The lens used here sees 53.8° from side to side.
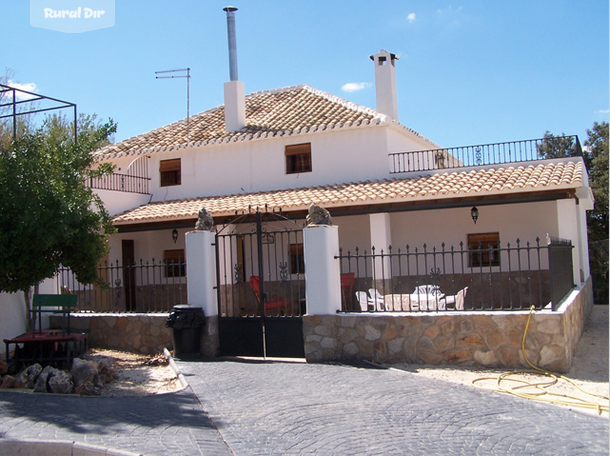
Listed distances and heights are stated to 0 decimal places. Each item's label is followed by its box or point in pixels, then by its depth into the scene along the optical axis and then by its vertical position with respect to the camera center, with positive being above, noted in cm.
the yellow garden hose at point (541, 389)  658 -168
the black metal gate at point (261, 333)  938 -114
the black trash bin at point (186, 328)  963 -102
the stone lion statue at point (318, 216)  920 +65
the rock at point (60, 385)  755 -144
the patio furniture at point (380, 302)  1146 -88
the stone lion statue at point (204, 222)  1005 +70
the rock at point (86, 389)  757 -152
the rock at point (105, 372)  833 -146
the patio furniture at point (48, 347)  884 -116
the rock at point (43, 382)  762 -141
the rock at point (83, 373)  770 -134
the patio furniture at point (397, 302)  1109 -86
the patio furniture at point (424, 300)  1091 -83
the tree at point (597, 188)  2636 +283
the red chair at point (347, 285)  1537 -70
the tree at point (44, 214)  886 +86
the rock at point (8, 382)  784 -143
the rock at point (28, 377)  784 -138
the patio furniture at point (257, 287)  1229 -57
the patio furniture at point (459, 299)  1126 -92
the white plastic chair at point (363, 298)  1145 -79
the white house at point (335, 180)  1448 +221
